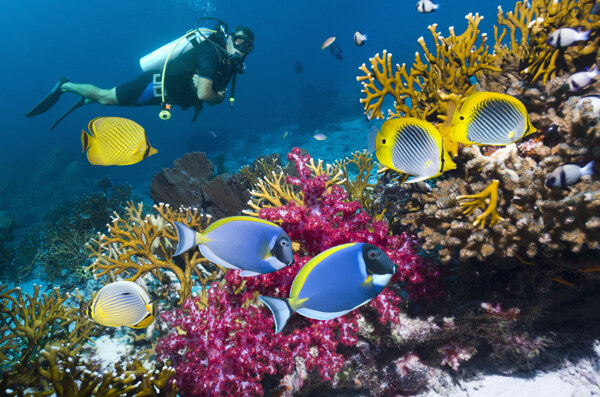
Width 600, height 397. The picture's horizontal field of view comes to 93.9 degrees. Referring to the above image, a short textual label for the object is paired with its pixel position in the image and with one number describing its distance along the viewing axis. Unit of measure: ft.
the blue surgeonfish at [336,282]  4.79
